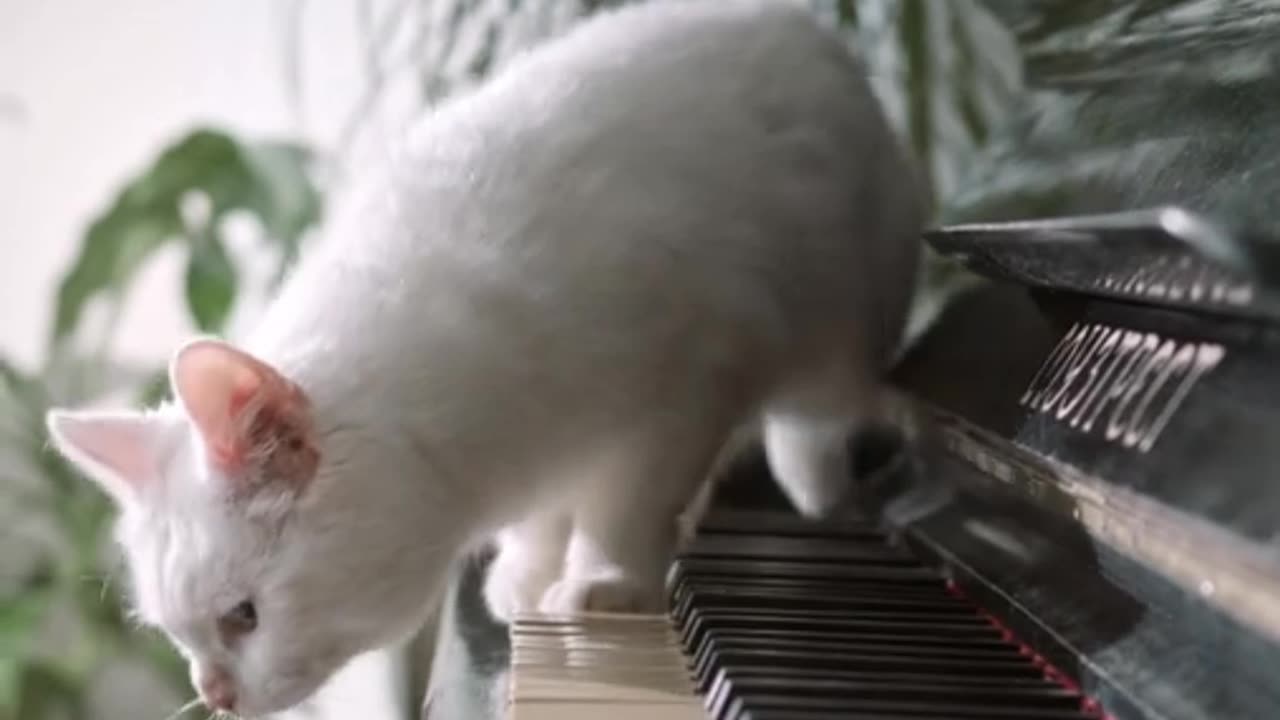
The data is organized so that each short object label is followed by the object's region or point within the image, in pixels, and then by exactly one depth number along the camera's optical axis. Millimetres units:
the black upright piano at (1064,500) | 509
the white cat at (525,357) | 852
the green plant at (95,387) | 1744
